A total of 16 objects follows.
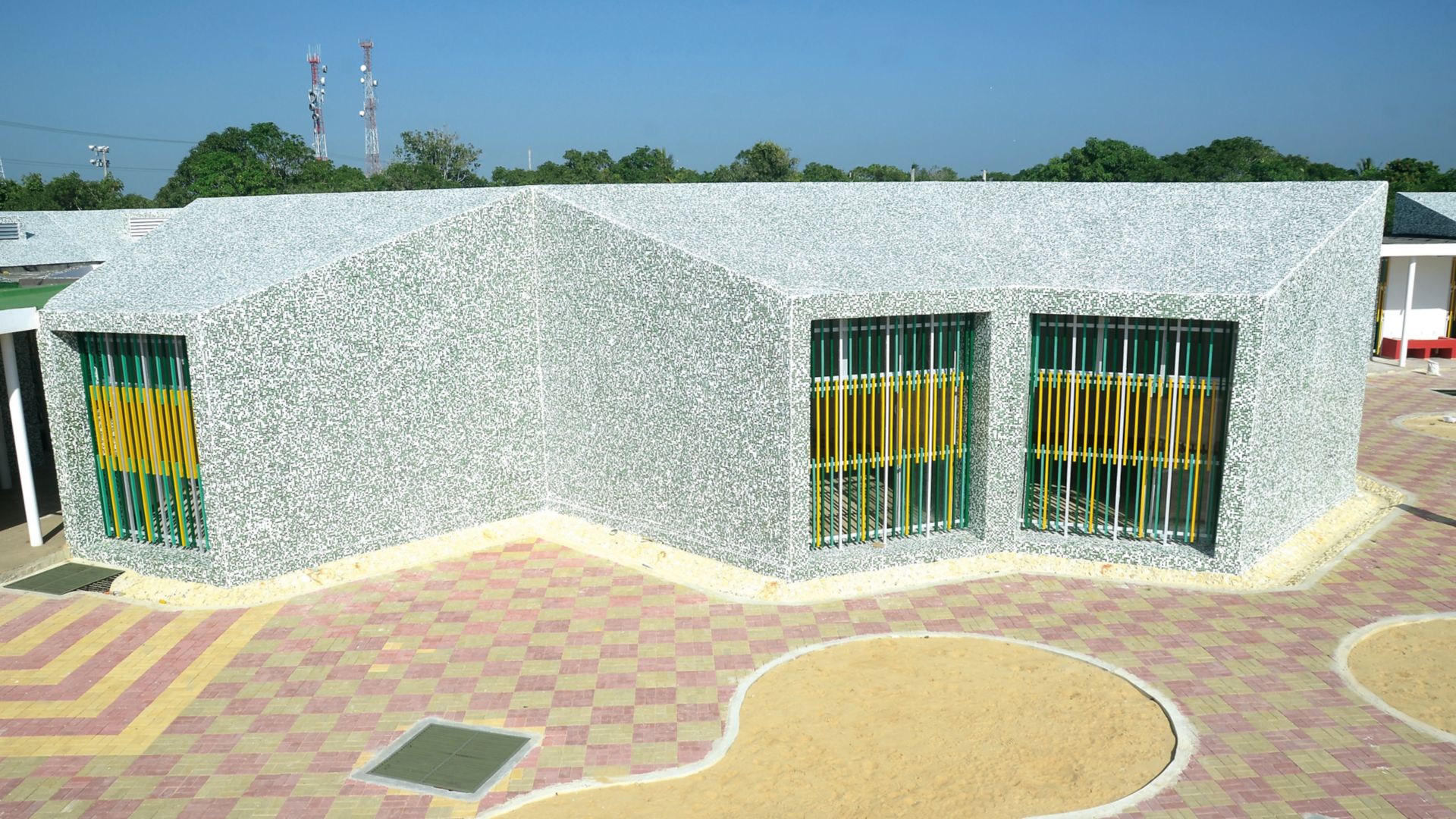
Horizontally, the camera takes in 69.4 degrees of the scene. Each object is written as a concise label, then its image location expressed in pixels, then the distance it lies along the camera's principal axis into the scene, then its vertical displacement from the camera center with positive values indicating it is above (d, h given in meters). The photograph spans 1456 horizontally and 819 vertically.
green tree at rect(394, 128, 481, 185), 71.81 +5.63
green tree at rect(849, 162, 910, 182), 62.88 +3.26
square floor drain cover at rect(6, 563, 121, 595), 13.73 -4.40
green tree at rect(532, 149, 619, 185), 56.38 +3.61
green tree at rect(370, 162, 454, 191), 53.56 +3.12
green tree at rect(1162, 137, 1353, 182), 55.73 +3.23
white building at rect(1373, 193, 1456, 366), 29.61 -2.16
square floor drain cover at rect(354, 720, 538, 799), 9.19 -4.69
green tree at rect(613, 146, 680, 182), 60.47 +3.90
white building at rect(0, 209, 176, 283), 21.12 +0.12
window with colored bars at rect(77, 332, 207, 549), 13.53 -2.55
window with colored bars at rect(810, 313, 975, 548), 13.40 -2.48
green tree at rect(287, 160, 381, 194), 50.22 +2.90
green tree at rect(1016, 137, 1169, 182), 55.25 +3.07
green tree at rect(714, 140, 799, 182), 61.59 +3.71
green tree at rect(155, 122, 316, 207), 54.25 +4.45
